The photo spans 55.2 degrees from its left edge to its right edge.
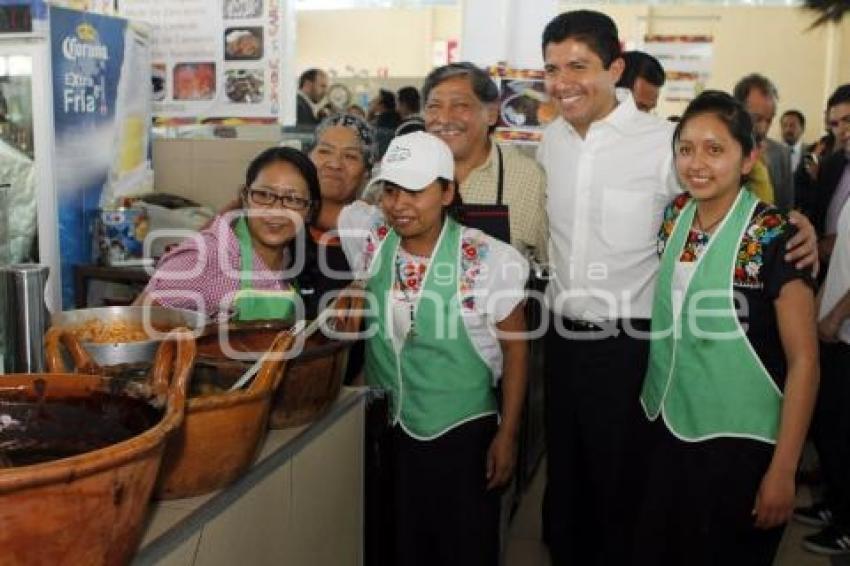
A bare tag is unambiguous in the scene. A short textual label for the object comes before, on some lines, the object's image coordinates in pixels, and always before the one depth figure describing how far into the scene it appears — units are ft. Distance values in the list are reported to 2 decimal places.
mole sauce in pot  3.13
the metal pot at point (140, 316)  4.73
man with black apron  7.35
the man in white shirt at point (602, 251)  7.20
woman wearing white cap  6.10
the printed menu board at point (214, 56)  11.84
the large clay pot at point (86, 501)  2.39
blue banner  9.82
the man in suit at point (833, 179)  11.03
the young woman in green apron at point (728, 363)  5.65
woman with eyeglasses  5.55
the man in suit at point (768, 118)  12.66
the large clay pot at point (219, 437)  3.58
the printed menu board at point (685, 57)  21.67
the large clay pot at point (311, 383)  4.52
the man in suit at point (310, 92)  21.75
